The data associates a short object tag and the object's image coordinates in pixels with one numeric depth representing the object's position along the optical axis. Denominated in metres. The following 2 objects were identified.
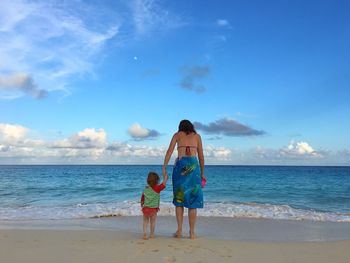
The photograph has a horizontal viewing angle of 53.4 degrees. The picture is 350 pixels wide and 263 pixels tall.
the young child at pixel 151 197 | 5.74
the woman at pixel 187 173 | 5.68
